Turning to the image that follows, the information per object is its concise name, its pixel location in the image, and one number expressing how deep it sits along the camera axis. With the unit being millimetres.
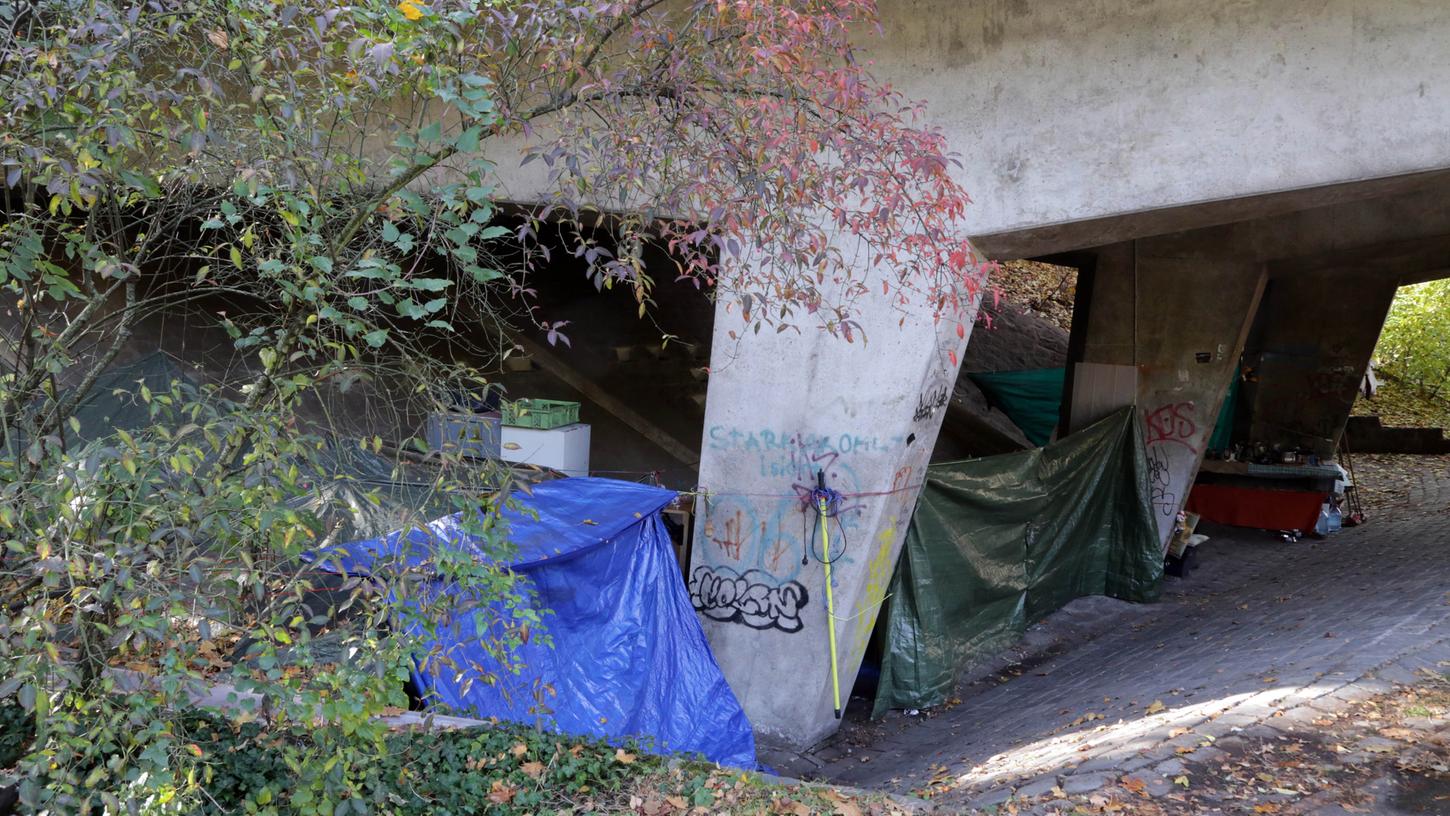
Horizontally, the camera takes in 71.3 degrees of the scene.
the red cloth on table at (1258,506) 12953
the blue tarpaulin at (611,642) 5656
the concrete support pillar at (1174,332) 10719
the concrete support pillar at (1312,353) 14742
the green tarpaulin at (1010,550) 7520
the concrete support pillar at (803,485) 6492
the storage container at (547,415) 7105
